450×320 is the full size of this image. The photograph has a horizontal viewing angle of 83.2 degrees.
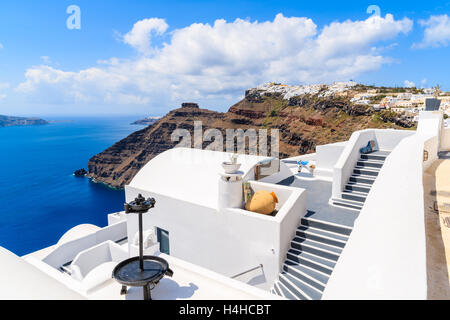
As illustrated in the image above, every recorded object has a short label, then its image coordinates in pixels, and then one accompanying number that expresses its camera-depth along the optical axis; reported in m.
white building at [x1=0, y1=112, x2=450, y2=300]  2.35
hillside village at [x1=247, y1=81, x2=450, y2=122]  43.78
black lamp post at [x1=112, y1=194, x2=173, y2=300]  3.29
